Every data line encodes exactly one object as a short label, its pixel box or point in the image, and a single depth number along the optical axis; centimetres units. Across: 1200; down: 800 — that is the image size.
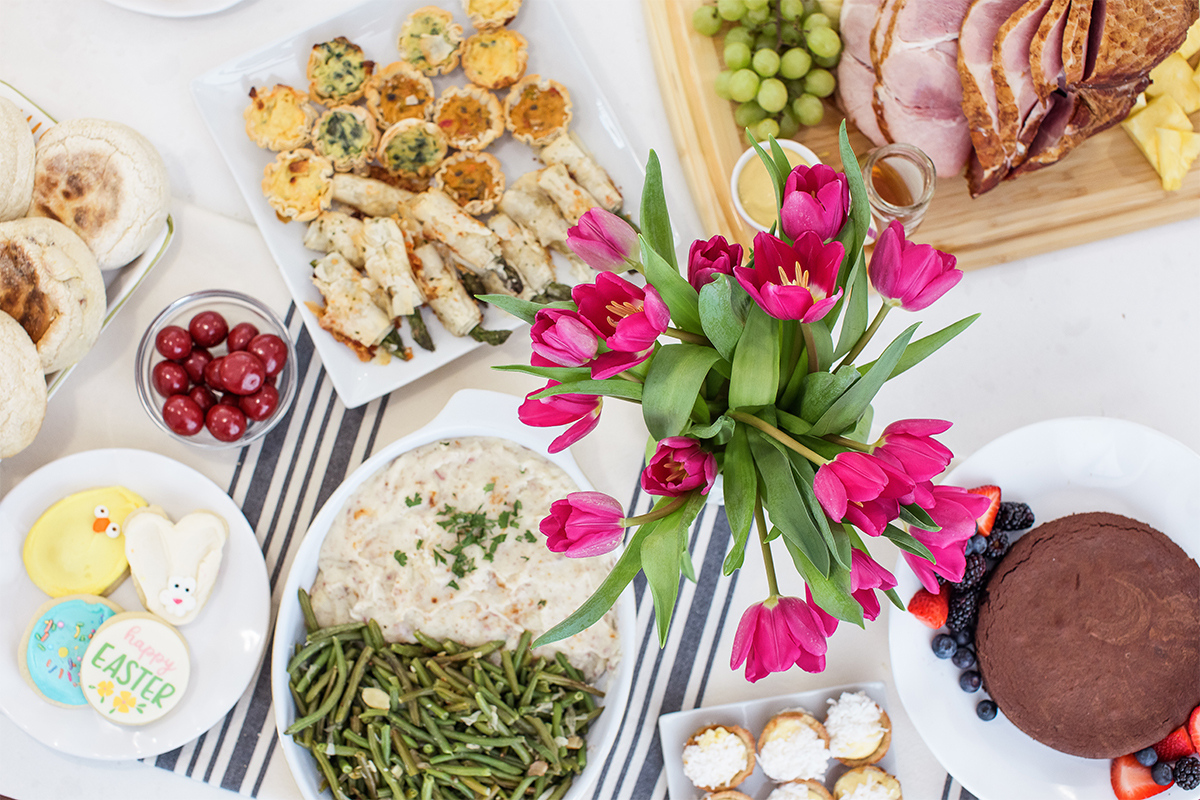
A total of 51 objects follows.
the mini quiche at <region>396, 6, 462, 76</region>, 177
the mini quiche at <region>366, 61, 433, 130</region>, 178
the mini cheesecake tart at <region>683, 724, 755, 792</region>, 162
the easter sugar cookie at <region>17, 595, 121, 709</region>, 166
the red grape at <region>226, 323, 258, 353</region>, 174
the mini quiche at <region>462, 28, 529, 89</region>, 177
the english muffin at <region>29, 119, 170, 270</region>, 159
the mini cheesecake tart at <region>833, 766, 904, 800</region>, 164
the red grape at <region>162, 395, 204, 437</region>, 168
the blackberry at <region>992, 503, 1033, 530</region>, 152
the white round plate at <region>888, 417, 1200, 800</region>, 151
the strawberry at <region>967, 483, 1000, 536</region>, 149
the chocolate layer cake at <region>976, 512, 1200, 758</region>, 146
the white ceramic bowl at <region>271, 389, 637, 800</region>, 158
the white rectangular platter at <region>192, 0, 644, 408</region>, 170
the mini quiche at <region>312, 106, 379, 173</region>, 176
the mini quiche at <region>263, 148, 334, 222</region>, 172
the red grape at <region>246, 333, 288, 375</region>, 171
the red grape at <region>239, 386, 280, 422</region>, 170
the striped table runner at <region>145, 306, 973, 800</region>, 177
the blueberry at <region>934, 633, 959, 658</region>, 154
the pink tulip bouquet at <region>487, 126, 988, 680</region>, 80
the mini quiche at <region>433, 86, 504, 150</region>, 177
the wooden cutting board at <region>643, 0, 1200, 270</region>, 170
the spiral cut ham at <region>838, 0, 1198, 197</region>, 142
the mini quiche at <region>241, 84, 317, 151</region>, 175
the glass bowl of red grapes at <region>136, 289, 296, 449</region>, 168
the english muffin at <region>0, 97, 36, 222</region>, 154
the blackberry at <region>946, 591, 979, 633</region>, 153
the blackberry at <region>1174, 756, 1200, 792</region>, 148
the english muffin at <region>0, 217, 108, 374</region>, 149
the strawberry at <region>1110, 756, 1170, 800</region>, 151
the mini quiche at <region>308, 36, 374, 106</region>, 178
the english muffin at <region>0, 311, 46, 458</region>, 144
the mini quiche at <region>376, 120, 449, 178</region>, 175
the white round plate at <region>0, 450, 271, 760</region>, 167
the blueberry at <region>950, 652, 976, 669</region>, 155
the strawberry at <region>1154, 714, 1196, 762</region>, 150
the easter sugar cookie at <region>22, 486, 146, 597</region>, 167
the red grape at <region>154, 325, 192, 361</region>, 172
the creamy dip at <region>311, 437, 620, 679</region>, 163
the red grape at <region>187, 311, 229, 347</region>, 174
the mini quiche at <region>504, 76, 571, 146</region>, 175
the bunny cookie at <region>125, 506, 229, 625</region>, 166
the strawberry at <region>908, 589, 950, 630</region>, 150
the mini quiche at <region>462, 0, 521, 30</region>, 175
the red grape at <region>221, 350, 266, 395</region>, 166
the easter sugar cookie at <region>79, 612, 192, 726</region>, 164
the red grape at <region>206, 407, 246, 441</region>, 168
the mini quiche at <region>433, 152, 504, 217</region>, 176
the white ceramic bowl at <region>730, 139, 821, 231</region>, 156
